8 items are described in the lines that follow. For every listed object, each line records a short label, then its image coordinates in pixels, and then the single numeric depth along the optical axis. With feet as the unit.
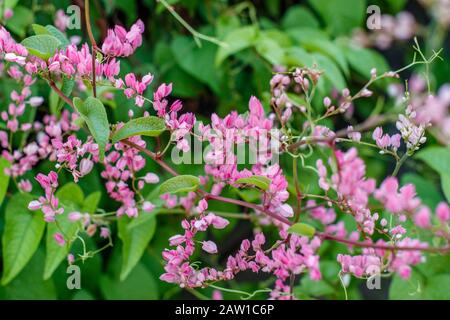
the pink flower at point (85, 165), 2.76
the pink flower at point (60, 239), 3.04
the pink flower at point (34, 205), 2.81
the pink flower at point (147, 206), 3.07
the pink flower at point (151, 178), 3.00
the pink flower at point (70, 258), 2.95
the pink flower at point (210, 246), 2.72
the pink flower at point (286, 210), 2.65
